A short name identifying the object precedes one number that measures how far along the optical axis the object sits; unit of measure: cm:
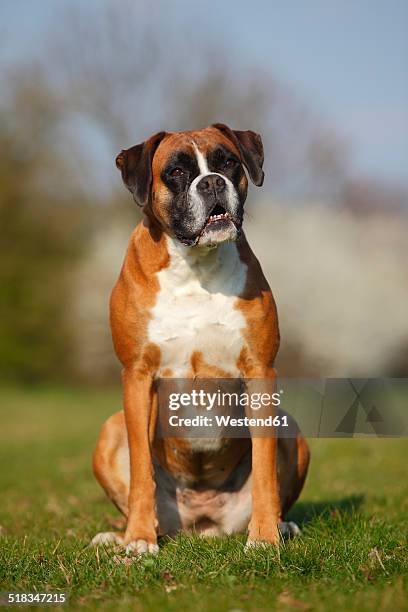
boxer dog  864
